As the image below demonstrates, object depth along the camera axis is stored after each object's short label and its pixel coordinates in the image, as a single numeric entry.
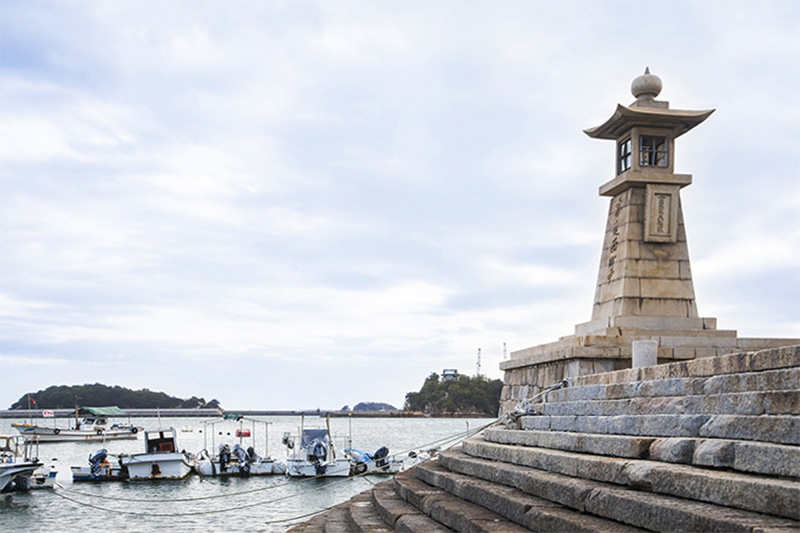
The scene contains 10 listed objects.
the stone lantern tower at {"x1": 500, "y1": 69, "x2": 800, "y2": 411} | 14.07
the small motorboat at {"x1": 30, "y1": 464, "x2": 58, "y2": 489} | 33.50
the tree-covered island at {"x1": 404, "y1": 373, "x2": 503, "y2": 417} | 125.62
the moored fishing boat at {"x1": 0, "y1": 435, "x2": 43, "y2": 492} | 31.98
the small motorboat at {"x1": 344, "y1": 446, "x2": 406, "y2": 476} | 37.94
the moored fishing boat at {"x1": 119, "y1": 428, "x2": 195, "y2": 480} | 38.88
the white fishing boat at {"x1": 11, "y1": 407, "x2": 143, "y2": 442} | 66.19
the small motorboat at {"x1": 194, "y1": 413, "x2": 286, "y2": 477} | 38.94
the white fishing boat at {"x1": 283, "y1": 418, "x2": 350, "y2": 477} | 37.41
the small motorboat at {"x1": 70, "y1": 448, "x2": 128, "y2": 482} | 38.66
